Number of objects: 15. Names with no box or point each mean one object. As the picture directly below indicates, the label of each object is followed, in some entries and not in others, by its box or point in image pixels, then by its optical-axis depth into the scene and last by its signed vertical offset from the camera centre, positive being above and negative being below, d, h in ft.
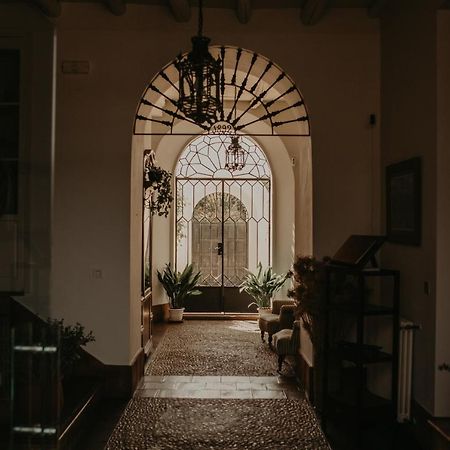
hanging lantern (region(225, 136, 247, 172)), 24.25 +3.70
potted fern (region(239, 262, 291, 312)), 27.66 -2.88
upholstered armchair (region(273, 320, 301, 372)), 17.78 -3.79
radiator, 12.85 -3.38
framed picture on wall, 12.63 +0.79
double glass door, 30.04 -0.17
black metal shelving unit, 12.53 -3.08
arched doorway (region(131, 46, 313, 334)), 16.14 +3.42
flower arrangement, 14.39 -1.62
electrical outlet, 15.74 -1.32
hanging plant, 19.26 +1.73
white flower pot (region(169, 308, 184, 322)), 28.12 -4.47
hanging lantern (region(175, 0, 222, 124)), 9.63 +2.80
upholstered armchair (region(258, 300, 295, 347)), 21.35 -3.71
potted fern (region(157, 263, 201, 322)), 28.09 -2.93
